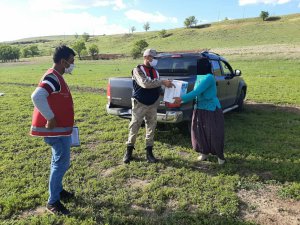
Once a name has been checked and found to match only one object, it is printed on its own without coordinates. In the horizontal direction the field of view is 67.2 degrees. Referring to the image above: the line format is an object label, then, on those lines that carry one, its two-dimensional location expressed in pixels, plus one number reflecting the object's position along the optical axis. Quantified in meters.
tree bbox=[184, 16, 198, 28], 89.60
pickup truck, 4.36
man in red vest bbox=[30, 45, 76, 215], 2.48
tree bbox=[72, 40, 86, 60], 57.29
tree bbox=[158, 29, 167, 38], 70.98
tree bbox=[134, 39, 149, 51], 51.42
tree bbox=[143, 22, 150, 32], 124.27
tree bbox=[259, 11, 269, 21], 70.70
